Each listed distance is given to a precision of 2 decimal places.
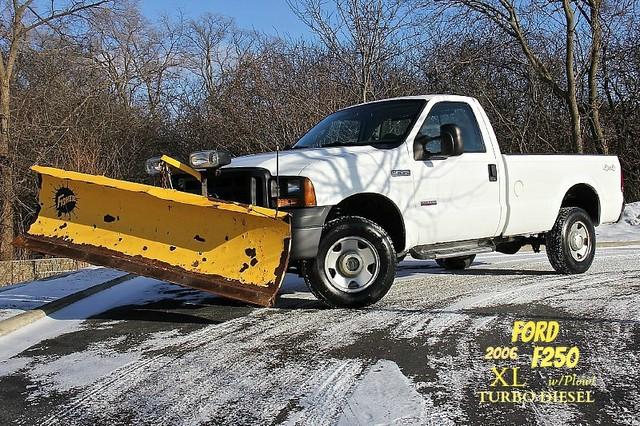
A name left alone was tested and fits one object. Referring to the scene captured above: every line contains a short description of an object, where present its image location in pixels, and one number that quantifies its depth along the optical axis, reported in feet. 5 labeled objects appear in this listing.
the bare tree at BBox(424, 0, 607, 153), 58.65
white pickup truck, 18.58
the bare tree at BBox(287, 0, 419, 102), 51.29
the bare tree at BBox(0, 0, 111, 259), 69.26
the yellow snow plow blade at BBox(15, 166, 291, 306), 17.31
